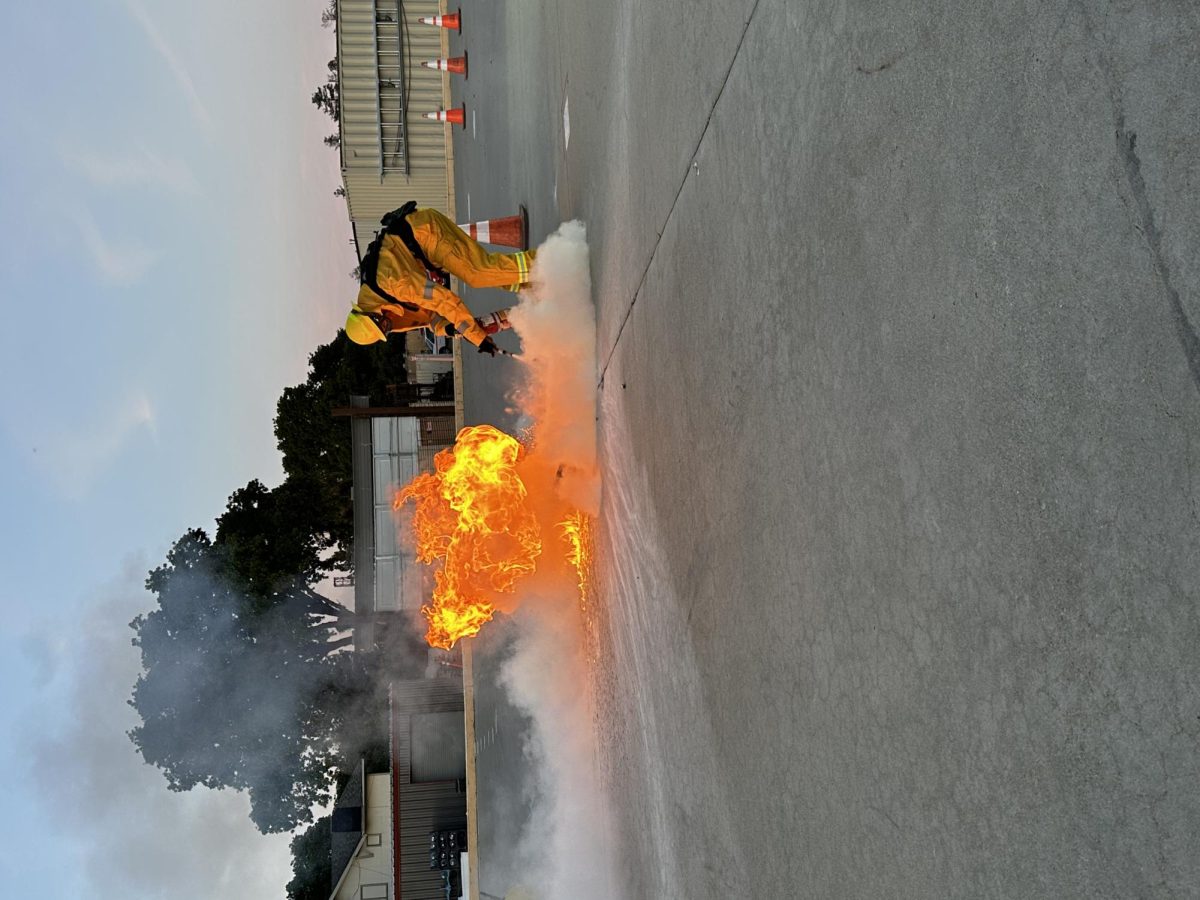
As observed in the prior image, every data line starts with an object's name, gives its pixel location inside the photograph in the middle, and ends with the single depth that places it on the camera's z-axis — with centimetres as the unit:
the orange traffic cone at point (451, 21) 1489
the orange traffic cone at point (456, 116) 1389
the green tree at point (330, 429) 2638
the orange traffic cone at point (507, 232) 989
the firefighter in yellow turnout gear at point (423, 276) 734
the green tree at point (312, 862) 2833
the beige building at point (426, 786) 1912
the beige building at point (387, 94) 2153
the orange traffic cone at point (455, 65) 1389
